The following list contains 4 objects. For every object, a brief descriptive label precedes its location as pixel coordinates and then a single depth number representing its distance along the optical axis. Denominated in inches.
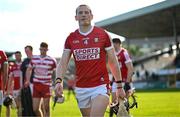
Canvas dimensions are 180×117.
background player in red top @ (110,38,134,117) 537.8
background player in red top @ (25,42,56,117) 557.9
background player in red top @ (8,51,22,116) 693.9
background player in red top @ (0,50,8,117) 420.2
